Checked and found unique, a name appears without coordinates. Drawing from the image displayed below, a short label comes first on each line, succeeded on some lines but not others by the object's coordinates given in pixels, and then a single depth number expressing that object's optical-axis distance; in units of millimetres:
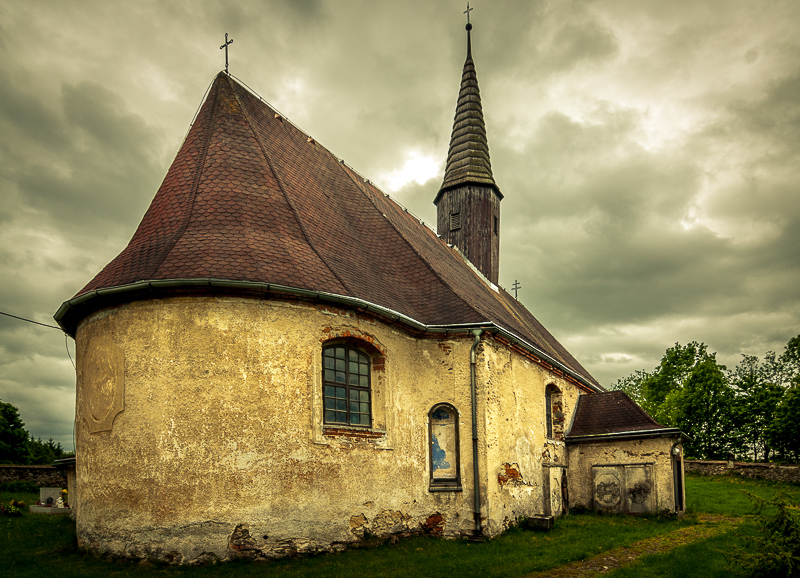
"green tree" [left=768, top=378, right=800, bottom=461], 32062
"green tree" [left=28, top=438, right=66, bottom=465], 43875
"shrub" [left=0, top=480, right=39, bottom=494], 21125
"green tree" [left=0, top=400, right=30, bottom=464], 34562
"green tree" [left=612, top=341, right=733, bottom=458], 37125
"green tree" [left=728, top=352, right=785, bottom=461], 35844
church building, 8945
